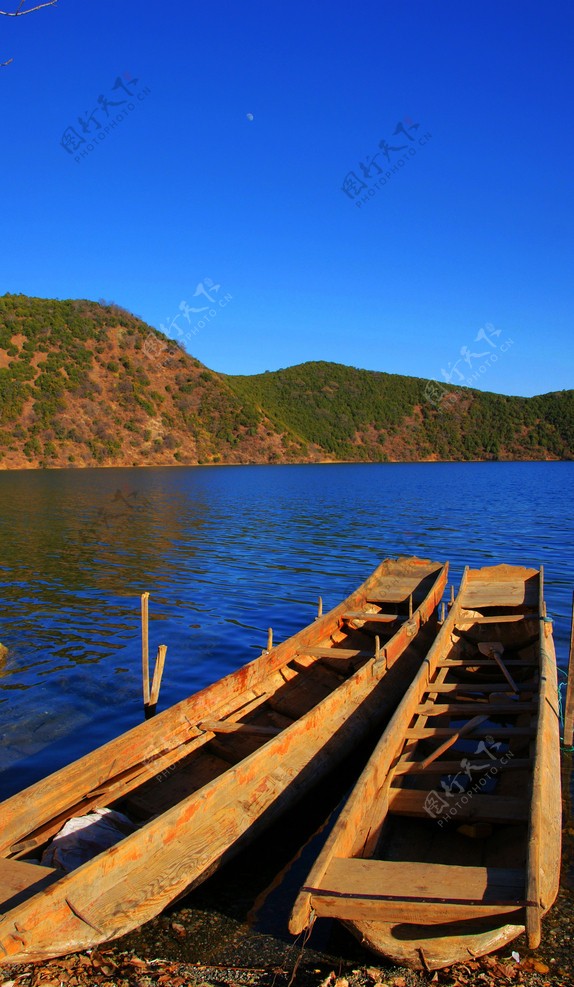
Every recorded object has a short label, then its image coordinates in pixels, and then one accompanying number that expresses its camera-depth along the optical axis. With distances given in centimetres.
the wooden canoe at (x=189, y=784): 439
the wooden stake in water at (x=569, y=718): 859
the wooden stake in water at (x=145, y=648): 951
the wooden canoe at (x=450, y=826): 430
